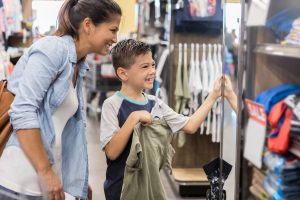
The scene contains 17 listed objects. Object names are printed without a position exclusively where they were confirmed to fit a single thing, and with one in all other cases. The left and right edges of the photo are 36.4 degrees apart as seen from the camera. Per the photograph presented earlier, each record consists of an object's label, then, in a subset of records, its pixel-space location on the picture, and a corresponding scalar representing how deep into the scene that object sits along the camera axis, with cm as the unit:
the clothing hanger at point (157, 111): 231
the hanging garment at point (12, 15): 532
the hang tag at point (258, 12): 131
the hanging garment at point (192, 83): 440
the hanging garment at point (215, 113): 428
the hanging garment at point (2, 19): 492
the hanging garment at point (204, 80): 434
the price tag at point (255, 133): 132
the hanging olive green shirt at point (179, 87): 446
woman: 167
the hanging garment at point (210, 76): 436
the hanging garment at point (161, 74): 481
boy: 222
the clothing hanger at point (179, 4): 456
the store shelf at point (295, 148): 123
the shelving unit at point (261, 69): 133
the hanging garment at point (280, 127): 124
